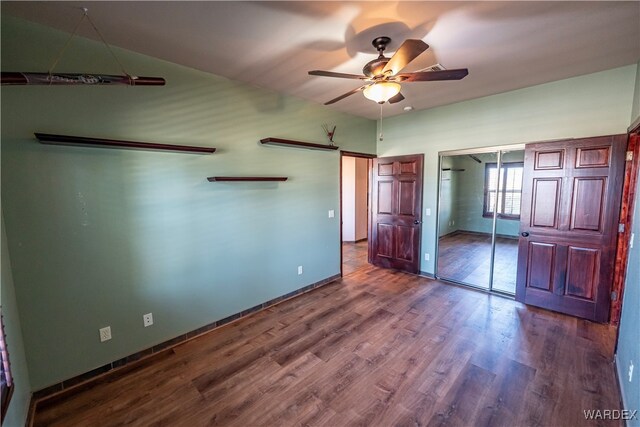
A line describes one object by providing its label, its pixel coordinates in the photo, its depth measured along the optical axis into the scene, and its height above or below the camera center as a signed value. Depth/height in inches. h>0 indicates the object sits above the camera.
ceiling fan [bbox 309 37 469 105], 63.7 +33.2
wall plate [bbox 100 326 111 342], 86.4 -47.5
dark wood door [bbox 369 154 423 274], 169.9 -16.3
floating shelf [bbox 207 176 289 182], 106.3 +5.4
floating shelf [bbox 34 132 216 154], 71.7 +15.5
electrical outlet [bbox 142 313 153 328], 94.4 -46.8
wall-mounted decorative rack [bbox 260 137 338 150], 121.4 +23.8
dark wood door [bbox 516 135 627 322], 108.0 -16.7
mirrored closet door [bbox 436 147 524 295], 141.3 -17.5
